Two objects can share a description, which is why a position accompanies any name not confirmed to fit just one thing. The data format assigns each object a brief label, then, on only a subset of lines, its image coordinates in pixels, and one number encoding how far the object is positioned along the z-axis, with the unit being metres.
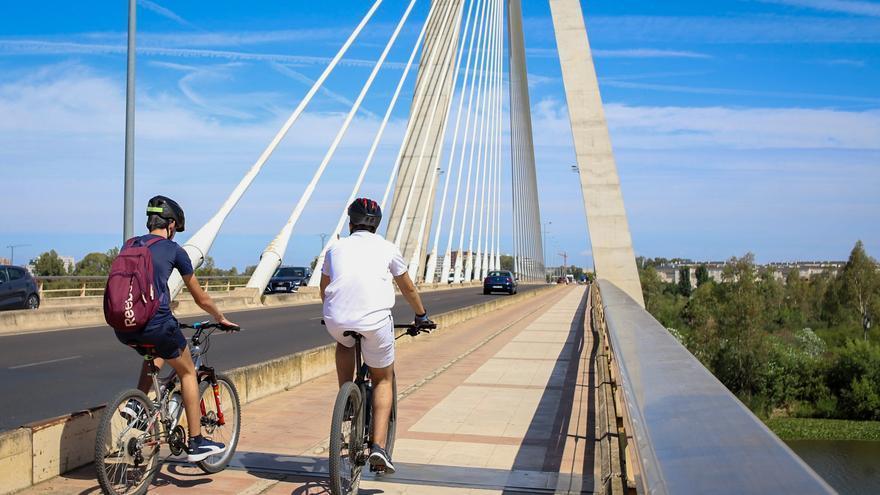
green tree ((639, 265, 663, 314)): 115.83
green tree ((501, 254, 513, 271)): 158.26
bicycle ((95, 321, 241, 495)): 4.51
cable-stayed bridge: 1.99
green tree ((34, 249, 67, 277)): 64.12
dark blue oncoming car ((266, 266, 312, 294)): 41.72
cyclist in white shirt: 4.84
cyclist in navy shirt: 4.85
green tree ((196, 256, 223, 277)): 69.47
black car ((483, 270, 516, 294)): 48.38
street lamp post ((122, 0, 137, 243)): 15.90
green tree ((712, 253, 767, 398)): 70.75
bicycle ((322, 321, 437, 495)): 4.54
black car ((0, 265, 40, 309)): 21.72
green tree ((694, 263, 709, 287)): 187.81
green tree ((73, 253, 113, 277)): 69.88
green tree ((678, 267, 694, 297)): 184.62
